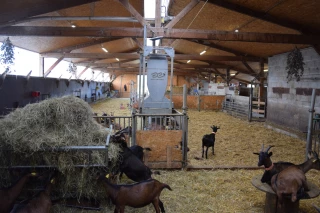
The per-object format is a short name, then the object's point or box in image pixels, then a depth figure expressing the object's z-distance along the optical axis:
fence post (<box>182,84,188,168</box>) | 4.73
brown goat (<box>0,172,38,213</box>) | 2.64
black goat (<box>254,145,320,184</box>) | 3.27
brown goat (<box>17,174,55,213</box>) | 2.54
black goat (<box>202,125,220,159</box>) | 5.76
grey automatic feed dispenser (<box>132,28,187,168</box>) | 4.58
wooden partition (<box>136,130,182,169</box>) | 4.59
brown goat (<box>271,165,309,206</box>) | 2.85
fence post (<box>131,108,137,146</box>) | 4.46
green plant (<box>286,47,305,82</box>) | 7.45
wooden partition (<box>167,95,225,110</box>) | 16.55
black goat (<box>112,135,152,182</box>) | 3.57
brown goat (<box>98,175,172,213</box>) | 2.84
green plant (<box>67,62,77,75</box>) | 14.91
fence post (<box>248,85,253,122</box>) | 11.55
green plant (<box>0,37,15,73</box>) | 6.33
